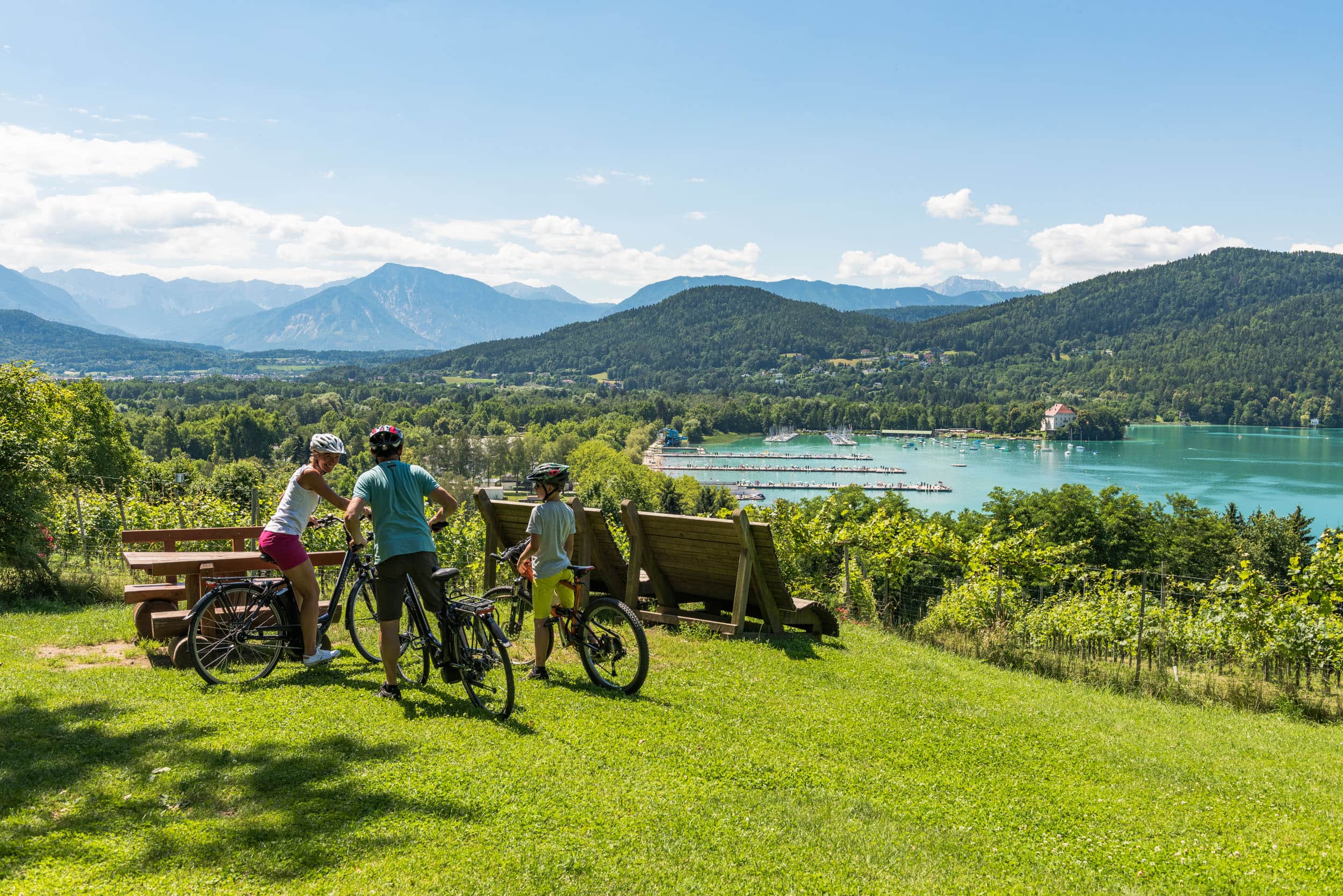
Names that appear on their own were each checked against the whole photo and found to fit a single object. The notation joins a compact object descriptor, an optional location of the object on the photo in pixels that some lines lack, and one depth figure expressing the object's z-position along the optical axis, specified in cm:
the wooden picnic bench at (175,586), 625
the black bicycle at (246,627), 593
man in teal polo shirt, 544
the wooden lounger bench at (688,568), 740
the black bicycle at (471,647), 535
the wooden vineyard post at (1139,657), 848
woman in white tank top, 593
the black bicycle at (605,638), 596
